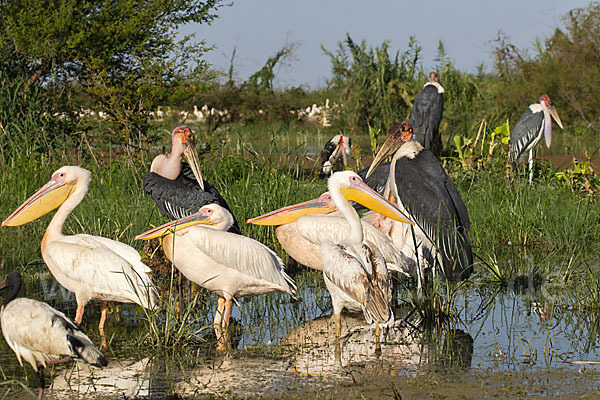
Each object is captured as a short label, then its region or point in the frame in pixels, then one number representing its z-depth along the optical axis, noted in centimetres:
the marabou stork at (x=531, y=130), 2139
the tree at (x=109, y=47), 2075
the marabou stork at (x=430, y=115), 2187
